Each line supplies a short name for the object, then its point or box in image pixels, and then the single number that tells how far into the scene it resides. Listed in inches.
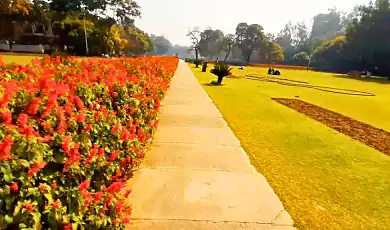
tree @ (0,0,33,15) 1443.5
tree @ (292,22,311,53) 5068.9
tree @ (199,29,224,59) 4207.7
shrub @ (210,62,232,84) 813.2
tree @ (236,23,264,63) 3582.7
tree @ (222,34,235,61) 3814.0
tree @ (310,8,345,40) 5708.7
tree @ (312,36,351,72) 2669.8
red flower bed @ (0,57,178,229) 63.5
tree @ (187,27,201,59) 4141.2
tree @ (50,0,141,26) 2209.6
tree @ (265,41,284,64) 3444.9
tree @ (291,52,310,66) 3304.4
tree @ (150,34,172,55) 6529.5
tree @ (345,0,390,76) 2198.6
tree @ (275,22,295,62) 5077.8
